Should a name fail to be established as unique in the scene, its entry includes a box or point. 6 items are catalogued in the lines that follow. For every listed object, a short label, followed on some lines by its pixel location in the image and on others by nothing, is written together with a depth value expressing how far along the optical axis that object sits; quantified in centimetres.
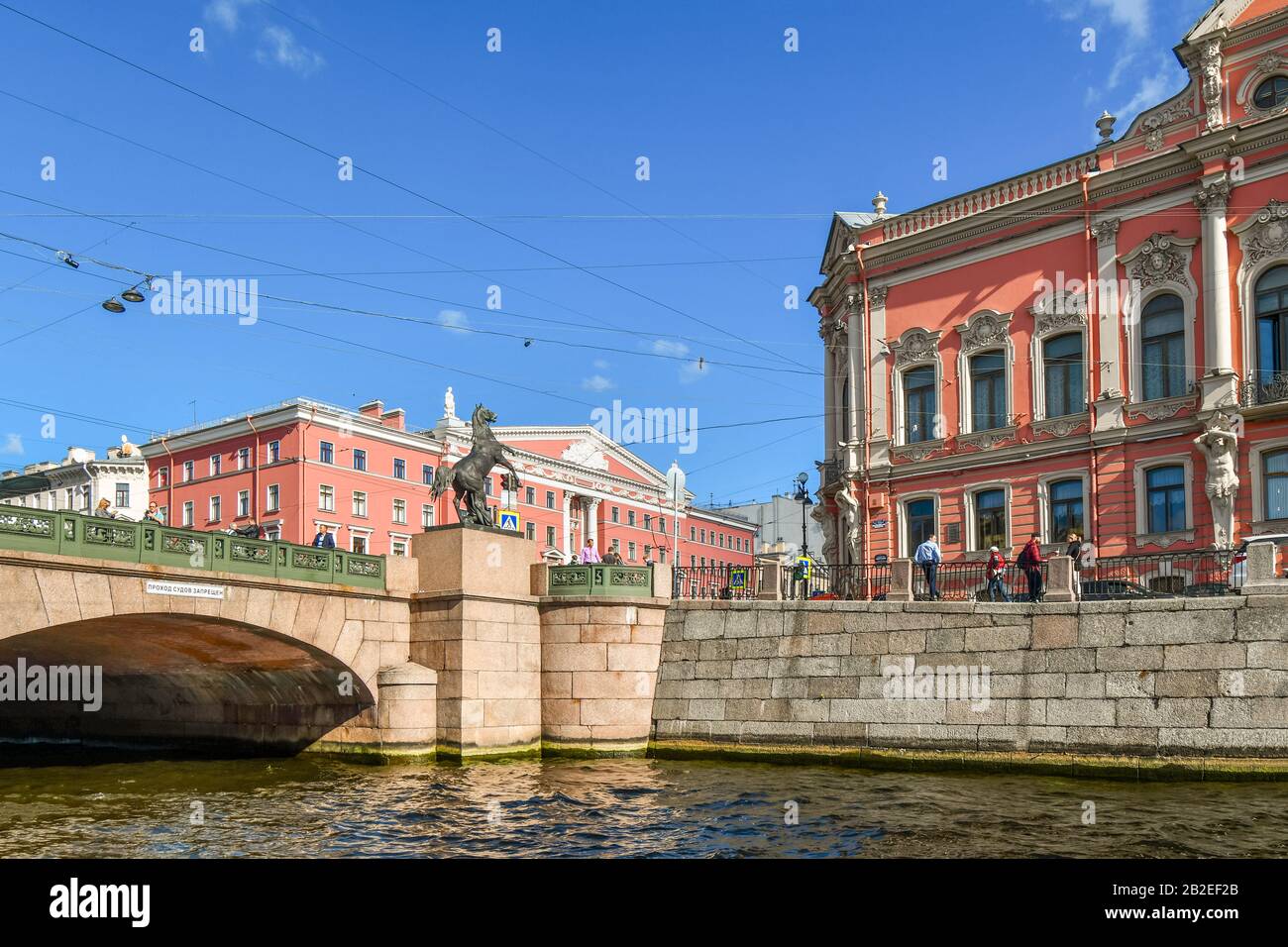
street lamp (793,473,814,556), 3188
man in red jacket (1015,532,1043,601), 1957
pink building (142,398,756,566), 5338
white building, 6069
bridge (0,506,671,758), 1920
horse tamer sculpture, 2125
